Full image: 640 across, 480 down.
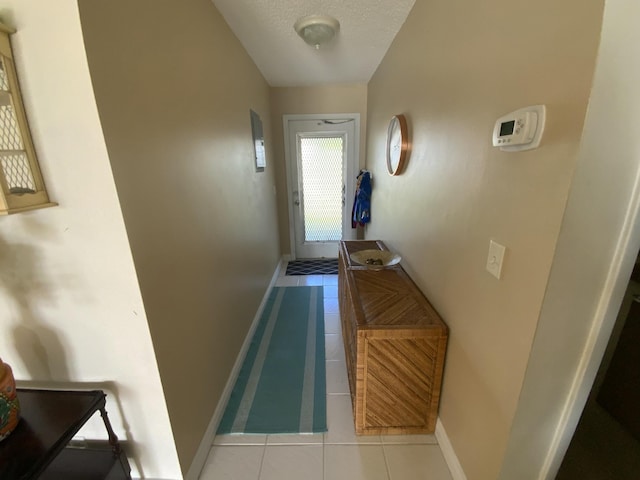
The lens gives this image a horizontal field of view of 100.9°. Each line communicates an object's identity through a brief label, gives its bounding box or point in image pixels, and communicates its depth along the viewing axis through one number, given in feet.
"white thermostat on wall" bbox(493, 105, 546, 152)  2.29
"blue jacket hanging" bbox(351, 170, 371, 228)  10.33
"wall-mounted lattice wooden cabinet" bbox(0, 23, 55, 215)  2.28
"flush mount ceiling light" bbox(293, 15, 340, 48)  5.54
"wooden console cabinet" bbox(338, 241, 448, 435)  4.16
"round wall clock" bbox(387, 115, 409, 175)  5.86
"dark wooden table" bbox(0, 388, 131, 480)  2.50
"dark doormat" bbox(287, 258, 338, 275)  11.51
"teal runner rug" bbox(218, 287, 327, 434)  4.91
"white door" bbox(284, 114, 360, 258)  11.16
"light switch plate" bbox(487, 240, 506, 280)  2.86
